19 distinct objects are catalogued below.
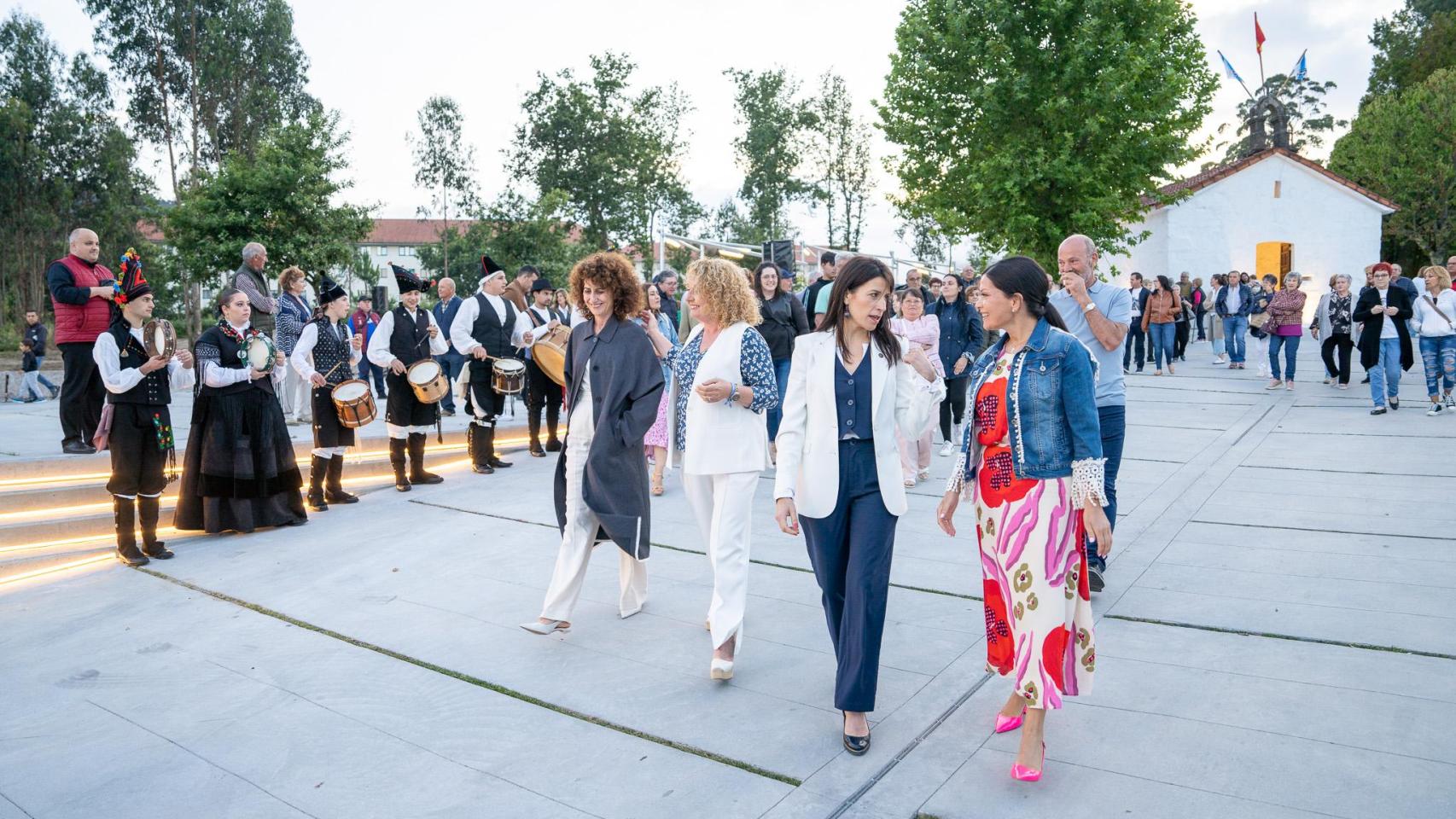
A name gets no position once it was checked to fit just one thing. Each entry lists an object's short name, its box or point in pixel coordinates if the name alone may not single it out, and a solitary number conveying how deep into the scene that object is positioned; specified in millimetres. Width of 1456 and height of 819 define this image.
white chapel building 32234
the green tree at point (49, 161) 39438
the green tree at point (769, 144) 53031
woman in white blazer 3514
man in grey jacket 9297
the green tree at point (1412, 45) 44656
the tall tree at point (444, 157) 51781
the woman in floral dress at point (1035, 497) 3223
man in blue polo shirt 4938
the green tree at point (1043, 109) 23531
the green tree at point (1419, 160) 35031
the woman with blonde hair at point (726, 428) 4363
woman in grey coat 4793
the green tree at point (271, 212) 21375
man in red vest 7641
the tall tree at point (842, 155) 53156
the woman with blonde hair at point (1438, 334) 11250
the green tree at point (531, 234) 41031
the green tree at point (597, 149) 48969
